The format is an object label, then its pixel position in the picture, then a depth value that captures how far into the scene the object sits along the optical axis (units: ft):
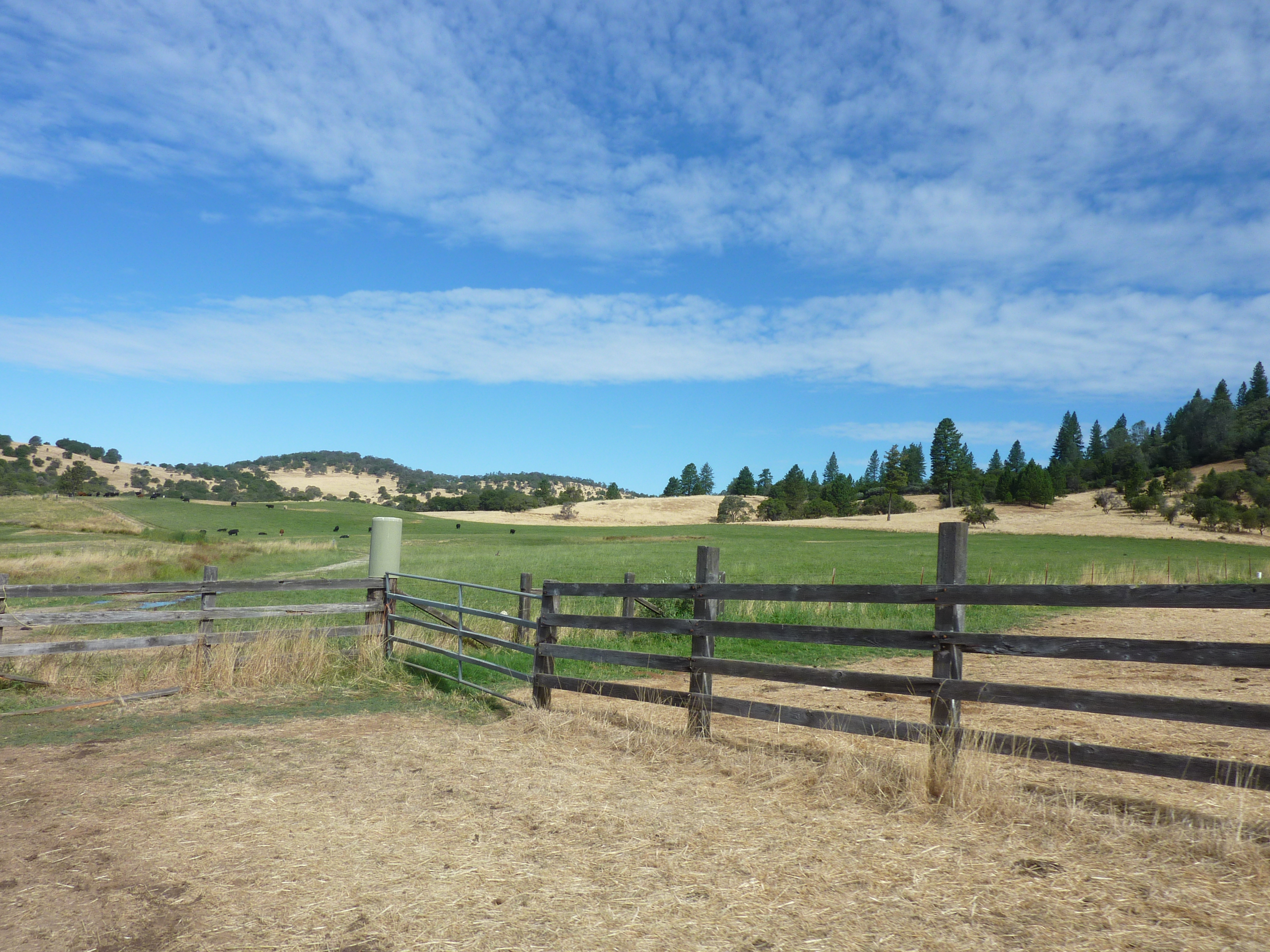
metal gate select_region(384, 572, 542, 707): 30.35
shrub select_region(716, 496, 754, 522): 397.80
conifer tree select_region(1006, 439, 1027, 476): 616.80
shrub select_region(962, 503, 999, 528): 308.60
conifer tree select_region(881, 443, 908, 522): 397.80
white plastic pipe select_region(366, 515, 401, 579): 40.98
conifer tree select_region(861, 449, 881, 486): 630.74
